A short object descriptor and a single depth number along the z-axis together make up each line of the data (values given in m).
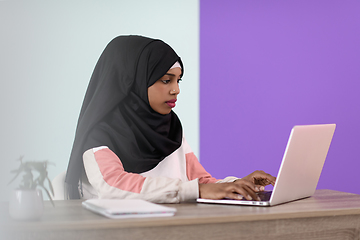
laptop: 2.04
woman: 2.37
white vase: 1.90
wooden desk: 1.86
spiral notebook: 1.90
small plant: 1.93
